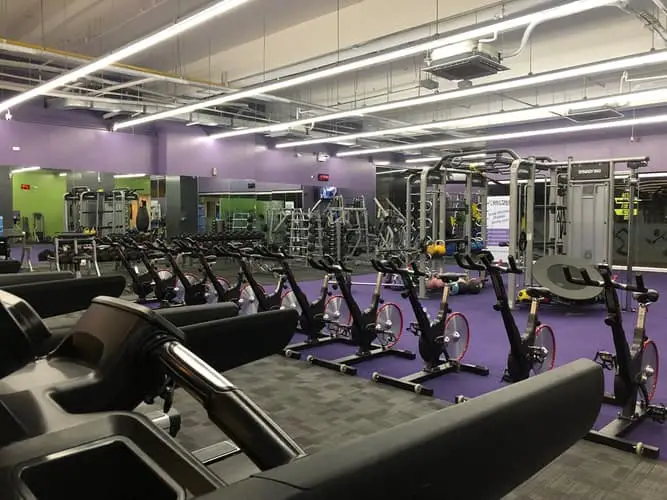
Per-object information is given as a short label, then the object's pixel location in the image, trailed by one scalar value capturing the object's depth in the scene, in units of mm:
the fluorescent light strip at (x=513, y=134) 10539
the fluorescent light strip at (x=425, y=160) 18422
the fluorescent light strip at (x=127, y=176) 13243
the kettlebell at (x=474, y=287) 10241
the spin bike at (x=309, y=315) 5988
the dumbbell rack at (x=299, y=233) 14939
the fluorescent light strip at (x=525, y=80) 6355
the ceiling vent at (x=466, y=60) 6051
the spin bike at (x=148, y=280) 7977
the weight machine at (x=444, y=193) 9477
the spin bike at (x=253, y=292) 6383
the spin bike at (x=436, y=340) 4809
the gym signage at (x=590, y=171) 8801
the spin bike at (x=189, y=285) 7441
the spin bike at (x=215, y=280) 7059
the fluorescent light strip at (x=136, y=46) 5137
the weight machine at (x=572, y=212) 8367
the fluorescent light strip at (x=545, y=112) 8852
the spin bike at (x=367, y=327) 5418
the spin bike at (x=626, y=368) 3586
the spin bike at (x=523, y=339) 4242
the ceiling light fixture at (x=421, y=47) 4949
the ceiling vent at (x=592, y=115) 11117
